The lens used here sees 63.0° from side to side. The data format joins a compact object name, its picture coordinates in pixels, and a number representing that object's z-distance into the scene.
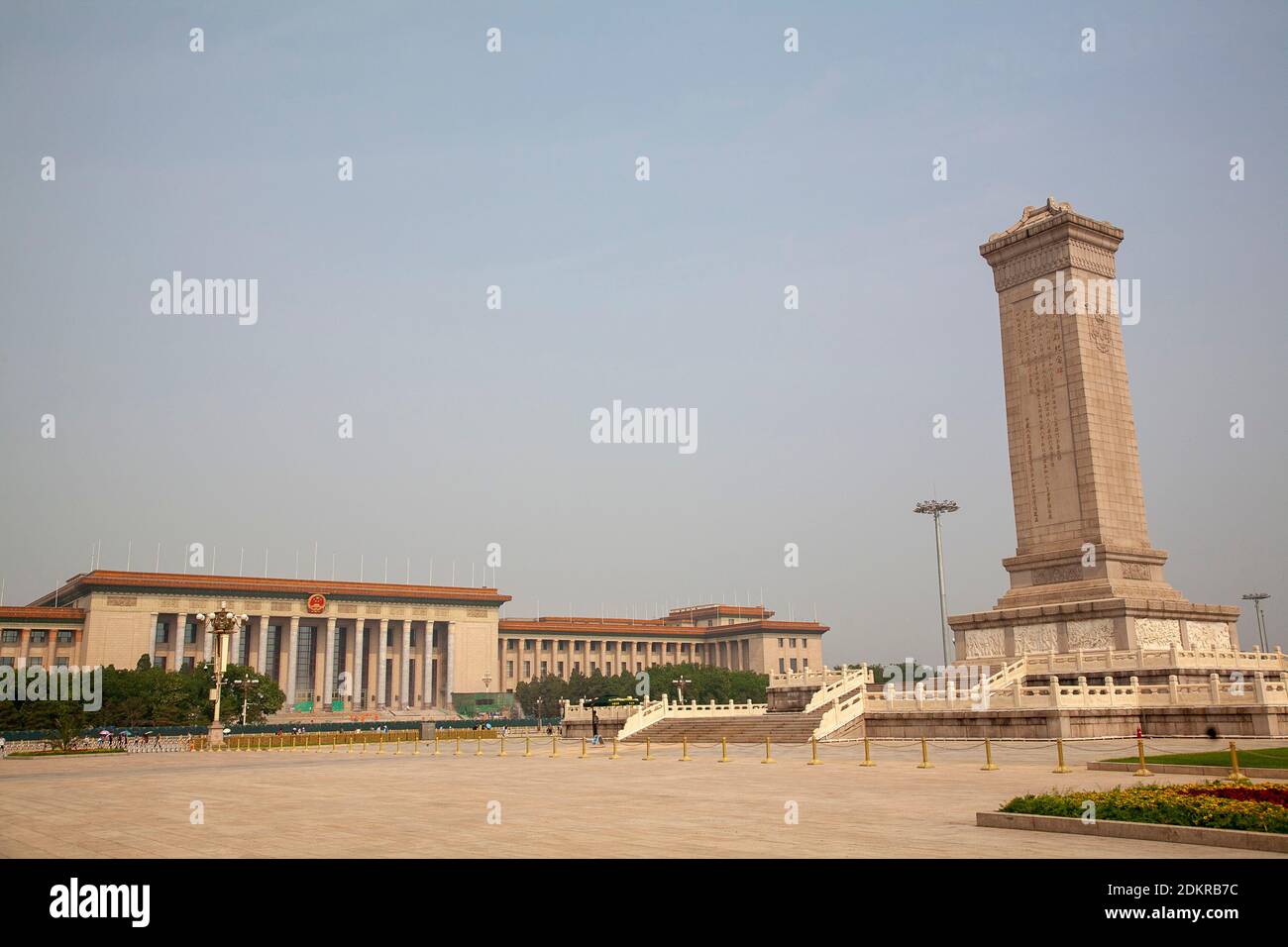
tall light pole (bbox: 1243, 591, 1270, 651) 116.94
